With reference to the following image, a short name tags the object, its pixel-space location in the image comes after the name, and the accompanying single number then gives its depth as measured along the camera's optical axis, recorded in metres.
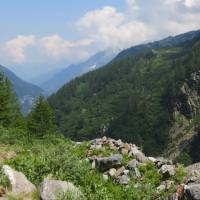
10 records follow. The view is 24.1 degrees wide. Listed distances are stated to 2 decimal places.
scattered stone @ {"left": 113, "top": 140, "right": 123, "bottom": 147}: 27.70
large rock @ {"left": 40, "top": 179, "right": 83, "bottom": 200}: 15.58
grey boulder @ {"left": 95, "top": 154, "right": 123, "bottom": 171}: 21.92
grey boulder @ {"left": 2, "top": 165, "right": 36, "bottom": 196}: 16.16
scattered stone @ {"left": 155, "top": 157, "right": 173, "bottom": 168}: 22.50
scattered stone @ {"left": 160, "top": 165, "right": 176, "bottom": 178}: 20.45
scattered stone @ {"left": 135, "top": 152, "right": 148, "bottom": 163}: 23.13
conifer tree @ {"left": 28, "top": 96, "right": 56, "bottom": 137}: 75.26
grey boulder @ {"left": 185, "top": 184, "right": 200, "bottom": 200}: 14.66
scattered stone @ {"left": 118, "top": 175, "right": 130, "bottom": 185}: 19.86
